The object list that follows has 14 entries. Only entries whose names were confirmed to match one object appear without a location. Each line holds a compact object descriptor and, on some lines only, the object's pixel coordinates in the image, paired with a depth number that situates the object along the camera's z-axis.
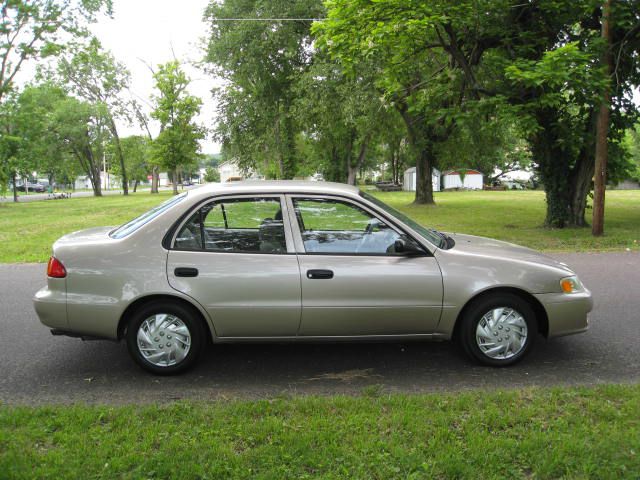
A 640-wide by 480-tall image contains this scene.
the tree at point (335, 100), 22.16
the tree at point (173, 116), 47.72
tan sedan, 4.37
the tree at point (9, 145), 30.94
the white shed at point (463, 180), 61.94
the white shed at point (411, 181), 59.22
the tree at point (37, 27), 27.12
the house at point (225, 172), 128.95
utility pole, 12.60
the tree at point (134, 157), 64.38
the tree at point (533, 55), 12.12
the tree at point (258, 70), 24.97
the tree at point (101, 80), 56.19
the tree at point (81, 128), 50.19
